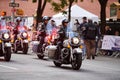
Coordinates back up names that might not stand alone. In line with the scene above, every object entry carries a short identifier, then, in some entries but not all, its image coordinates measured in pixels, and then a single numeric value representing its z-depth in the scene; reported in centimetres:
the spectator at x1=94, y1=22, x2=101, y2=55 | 2870
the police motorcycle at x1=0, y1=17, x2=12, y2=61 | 2025
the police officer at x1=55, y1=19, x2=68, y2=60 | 1873
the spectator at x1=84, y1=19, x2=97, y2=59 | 2517
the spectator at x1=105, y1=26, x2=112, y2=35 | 3097
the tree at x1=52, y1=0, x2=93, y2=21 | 4003
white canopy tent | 4659
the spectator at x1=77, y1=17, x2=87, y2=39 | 2521
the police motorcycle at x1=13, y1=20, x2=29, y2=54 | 2667
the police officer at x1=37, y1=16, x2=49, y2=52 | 2276
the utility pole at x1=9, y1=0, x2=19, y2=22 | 3791
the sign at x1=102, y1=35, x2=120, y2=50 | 2869
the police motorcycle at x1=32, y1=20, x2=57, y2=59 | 2277
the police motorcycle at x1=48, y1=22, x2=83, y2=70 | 1795
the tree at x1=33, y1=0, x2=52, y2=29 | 4042
